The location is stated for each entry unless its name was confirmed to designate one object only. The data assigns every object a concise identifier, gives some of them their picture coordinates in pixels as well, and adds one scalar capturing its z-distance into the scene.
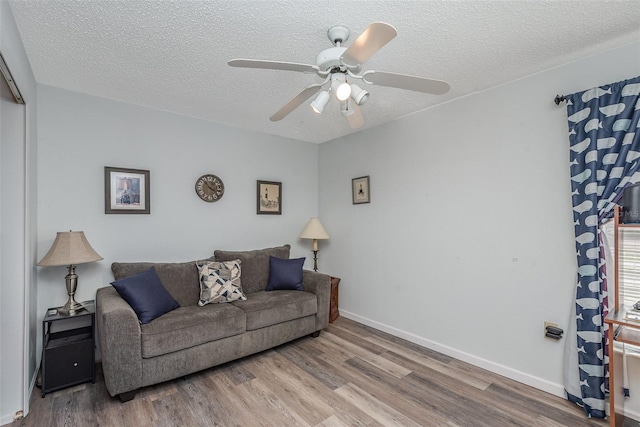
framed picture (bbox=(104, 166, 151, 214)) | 2.94
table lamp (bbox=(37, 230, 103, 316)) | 2.38
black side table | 2.29
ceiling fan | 1.48
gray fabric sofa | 2.20
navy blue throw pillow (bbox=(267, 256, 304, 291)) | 3.51
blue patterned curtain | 1.98
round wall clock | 3.53
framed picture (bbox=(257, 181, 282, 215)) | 4.07
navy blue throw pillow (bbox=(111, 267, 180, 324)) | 2.46
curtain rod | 2.25
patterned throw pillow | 3.00
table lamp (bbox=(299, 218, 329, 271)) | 4.11
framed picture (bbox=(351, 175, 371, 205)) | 3.85
